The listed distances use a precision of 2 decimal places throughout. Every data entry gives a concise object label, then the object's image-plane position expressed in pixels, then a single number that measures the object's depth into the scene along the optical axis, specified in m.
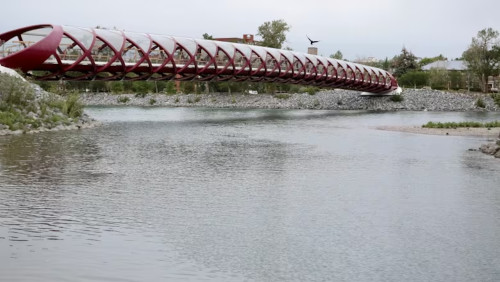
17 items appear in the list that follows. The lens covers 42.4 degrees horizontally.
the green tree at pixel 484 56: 104.94
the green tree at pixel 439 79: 119.12
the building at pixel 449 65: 150.02
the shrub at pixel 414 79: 120.88
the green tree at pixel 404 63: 130.62
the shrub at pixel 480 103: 90.69
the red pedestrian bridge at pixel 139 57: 44.25
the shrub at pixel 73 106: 41.44
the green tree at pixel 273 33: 115.50
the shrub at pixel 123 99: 102.06
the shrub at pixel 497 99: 85.82
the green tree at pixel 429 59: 177.88
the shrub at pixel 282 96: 100.49
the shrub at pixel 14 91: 37.12
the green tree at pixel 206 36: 115.88
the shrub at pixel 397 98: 97.38
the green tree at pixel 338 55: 165.88
